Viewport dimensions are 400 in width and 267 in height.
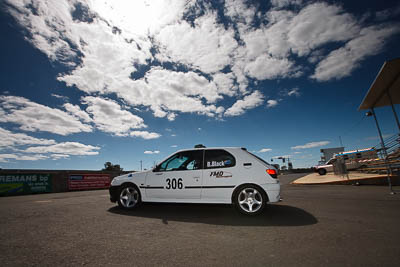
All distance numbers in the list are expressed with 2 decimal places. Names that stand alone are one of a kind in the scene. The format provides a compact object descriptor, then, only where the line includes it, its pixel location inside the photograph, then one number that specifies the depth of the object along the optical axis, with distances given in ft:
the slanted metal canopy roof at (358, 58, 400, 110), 22.30
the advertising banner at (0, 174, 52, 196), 50.98
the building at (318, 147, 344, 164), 131.95
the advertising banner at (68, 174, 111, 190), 65.78
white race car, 14.46
